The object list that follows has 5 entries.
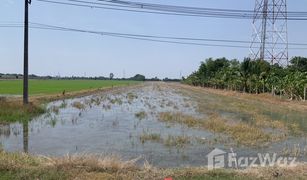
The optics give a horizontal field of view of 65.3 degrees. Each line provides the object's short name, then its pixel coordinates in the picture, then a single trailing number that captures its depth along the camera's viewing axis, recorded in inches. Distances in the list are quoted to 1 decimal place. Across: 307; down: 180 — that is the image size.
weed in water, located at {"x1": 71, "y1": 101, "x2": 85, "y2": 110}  688.6
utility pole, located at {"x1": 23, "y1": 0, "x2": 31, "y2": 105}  564.9
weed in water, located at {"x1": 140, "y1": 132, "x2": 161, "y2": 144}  319.0
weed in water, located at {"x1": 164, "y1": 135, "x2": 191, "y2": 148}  298.0
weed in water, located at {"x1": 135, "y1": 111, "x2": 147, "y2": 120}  531.6
